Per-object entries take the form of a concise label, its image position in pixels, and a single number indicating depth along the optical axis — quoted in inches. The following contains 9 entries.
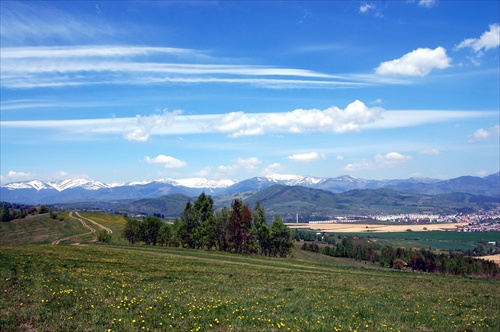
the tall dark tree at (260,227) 3213.6
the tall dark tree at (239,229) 3102.9
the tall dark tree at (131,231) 3734.3
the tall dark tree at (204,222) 3085.6
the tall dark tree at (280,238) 3310.3
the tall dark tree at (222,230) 3118.4
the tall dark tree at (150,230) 3636.8
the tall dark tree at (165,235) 3496.1
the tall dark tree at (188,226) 3181.6
